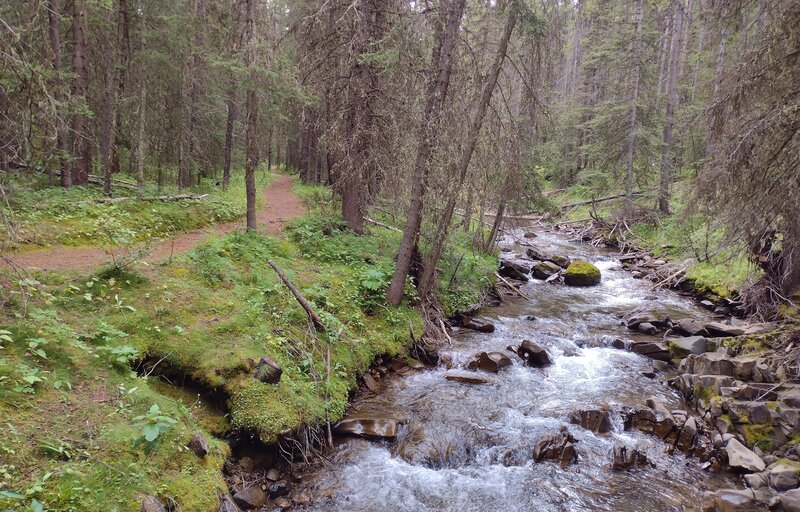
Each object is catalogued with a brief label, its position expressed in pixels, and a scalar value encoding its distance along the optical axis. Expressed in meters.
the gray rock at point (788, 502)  5.40
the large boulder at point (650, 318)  12.26
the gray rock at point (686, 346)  9.91
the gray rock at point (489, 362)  9.56
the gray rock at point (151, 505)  4.18
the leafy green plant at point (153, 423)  4.26
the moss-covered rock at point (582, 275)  16.78
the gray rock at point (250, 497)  5.34
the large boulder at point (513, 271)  17.20
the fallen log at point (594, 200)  25.01
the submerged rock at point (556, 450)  6.78
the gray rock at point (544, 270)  17.61
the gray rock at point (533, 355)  10.00
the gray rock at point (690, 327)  11.46
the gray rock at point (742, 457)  6.33
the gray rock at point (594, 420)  7.55
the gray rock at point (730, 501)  5.57
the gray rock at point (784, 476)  5.79
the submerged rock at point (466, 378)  8.98
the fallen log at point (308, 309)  8.13
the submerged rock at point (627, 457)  6.68
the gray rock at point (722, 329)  10.47
